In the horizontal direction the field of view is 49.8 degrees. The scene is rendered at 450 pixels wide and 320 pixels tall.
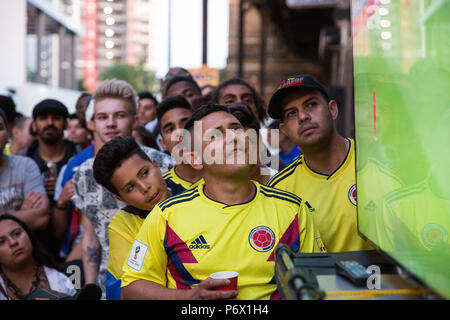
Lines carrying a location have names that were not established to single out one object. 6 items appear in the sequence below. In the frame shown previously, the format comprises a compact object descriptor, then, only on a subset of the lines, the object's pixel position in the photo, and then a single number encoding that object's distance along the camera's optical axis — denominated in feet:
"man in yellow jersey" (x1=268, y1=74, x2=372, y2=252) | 8.37
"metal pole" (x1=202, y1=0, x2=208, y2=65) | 32.53
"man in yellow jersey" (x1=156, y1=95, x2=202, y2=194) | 11.31
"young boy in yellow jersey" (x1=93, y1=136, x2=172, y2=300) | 8.81
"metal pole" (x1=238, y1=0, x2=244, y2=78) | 50.37
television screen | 4.03
